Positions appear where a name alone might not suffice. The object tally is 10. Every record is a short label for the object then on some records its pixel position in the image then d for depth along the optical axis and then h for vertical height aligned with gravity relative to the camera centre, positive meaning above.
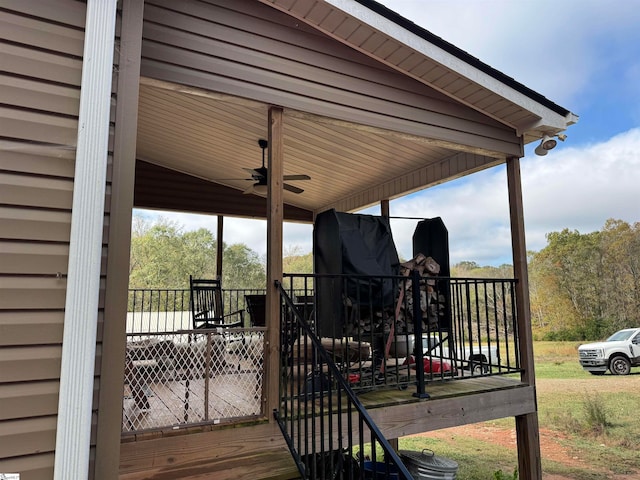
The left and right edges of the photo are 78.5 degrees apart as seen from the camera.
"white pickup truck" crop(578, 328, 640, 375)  11.48 -1.81
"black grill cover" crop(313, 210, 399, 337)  3.49 +0.36
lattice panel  2.47 -0.55
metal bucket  4.04 -1.78
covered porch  2.25 +1.59
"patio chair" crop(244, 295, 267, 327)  4.83 -0.14
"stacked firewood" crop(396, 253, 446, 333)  3.76 -0.03
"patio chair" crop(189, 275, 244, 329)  5.68 -0.06
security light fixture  4.01 +1.51
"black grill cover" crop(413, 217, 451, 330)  3.97 +0.55
